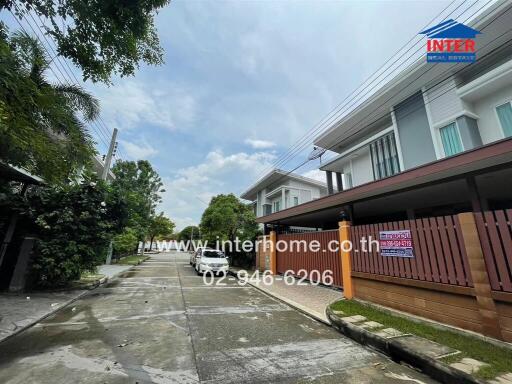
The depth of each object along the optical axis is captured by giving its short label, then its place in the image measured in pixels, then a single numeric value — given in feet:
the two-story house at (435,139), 17.46
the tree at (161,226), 126.21
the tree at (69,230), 25.61
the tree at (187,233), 194.78
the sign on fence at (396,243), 18.84
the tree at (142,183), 85.44
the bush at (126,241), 59.71
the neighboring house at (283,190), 66.44
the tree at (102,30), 13.67
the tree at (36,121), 11.67
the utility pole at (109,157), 50.42
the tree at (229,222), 60.44
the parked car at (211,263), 45.60
